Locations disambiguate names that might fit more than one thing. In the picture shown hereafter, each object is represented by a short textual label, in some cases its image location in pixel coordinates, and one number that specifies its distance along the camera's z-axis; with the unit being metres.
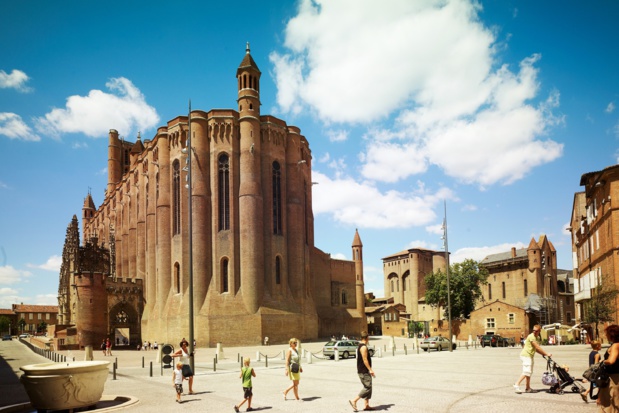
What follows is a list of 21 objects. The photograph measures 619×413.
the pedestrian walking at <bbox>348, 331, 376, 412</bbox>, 11.65
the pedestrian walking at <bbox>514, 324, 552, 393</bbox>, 13.41
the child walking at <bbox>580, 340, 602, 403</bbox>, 12.06
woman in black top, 8.52
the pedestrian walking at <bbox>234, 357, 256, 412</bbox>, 12.29
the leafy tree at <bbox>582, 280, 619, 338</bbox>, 35.16
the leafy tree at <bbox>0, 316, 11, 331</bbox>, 137.00
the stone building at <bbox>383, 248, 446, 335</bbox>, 93.31
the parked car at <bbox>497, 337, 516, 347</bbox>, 43.62
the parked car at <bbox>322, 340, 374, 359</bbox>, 32.12
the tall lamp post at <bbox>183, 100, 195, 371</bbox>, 18.96
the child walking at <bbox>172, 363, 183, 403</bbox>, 13.78
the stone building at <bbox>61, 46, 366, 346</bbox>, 49.97
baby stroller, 13.15
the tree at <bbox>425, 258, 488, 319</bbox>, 64.12
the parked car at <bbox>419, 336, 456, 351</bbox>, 37.62
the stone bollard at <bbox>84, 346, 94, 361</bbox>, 31.97
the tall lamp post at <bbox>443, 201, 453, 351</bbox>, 38.28
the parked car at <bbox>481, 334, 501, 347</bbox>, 43.41
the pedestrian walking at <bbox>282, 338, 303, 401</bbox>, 13.52
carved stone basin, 12.38
